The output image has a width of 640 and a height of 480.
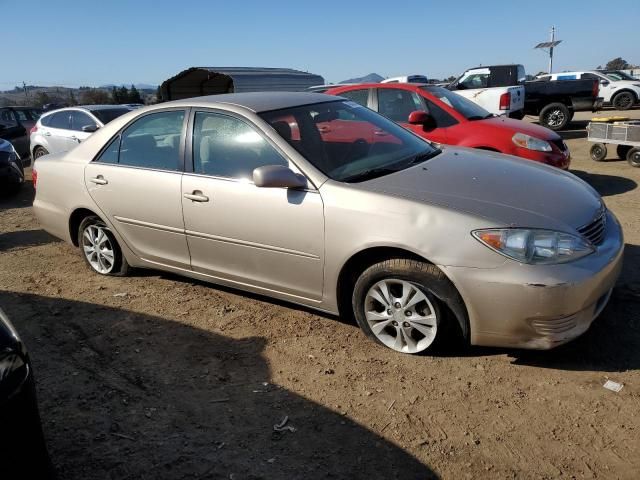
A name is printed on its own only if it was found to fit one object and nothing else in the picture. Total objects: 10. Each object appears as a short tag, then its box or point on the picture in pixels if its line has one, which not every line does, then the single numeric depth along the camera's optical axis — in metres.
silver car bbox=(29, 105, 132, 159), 10.23
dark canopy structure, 21.44
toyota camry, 2.93
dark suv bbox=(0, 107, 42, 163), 12.85
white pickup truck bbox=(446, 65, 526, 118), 12.64
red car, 6.91
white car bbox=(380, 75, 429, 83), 27.27
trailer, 8.89
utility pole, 43.12
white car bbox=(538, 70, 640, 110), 21.41
